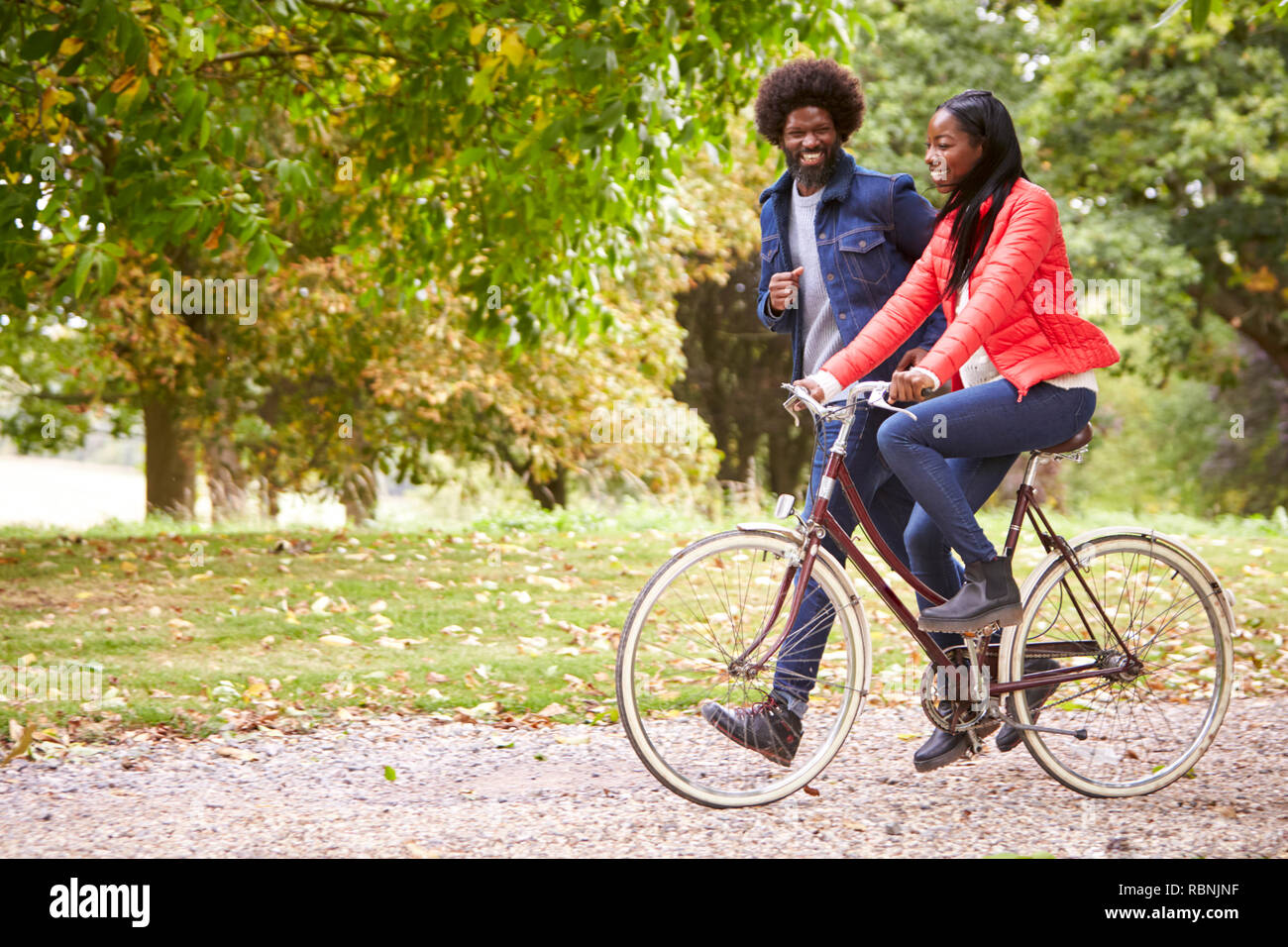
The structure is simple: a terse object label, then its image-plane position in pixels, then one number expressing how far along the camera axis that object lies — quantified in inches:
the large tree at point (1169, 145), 604.4
